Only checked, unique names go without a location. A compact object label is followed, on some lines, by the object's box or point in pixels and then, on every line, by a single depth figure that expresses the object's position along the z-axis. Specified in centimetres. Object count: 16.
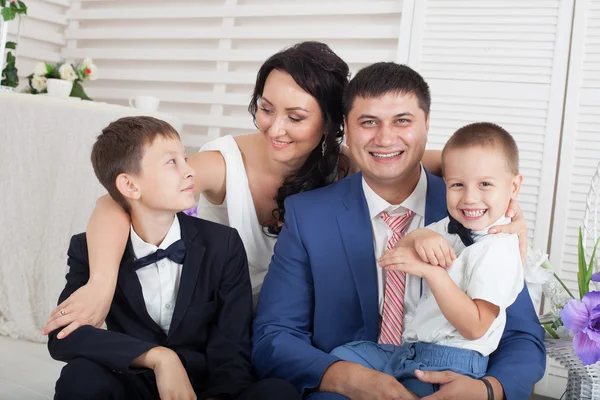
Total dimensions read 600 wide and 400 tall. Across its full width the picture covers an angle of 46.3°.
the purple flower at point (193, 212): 260
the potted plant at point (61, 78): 318
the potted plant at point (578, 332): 145
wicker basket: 159
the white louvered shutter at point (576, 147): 290
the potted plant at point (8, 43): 313
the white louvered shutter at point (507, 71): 299
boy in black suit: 172
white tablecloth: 268
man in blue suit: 172
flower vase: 316
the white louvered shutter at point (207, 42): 353
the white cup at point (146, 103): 338
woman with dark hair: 196
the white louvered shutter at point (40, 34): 412
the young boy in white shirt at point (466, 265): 144
